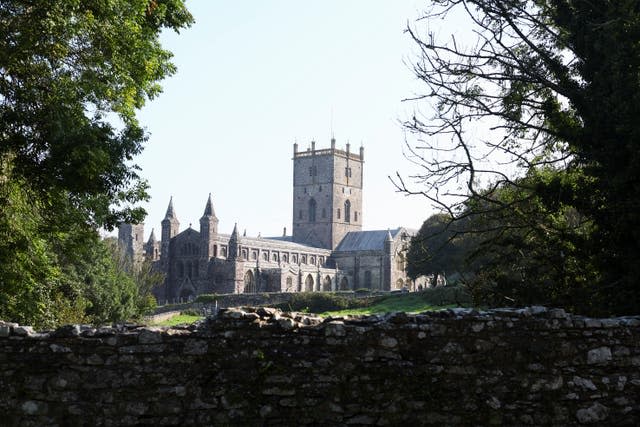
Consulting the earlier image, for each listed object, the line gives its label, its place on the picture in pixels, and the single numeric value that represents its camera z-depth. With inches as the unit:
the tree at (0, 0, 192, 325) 515.8
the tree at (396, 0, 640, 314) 479.5
